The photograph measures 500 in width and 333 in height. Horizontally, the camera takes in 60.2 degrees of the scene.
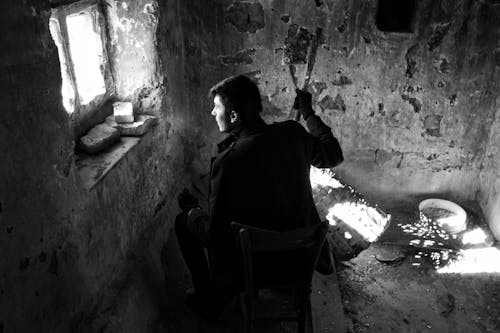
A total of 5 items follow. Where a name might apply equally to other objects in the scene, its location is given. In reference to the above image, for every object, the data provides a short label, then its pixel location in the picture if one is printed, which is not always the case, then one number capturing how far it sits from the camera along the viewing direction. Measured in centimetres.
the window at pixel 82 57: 212
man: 194
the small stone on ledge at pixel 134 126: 254
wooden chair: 178
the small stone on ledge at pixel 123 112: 258
